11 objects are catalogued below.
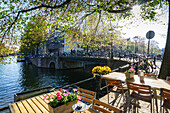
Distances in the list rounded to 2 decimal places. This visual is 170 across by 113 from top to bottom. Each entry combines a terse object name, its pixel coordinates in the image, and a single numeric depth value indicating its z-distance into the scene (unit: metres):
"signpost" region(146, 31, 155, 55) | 9.51
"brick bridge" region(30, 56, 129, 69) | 23.01
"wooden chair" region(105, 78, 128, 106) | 3.76
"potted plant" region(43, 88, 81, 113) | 2.35
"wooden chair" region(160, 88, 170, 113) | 2.73
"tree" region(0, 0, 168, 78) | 5.52
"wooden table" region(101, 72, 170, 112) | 3.17
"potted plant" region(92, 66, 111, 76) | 4.60
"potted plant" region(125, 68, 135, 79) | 3.93
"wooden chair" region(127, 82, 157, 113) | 3.05
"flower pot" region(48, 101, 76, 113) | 2.31
